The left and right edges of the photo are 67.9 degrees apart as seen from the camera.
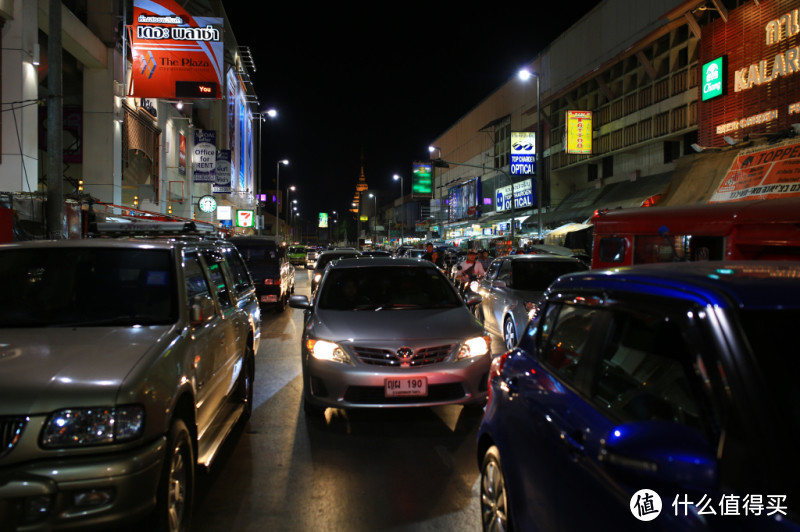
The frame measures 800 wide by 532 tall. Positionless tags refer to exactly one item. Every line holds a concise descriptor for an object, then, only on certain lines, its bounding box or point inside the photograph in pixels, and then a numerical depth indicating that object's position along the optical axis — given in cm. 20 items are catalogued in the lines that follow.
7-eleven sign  5100
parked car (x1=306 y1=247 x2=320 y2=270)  5082
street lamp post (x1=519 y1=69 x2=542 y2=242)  2673
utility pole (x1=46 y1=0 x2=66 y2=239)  1039
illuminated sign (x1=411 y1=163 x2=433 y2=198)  6025
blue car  165
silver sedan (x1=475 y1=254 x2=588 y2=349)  992
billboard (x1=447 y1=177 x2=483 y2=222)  5350
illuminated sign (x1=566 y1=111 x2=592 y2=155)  3030
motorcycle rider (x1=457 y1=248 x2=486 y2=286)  1543
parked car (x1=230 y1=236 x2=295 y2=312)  1650
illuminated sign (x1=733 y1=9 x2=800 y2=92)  1631
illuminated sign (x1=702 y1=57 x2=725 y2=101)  1912
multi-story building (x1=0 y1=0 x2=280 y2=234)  1552
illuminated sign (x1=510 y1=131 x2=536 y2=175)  3391
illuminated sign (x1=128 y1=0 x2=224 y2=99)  1750
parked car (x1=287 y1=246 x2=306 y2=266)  5056
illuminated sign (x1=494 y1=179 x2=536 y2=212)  3766
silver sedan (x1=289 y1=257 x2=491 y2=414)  554
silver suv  274
